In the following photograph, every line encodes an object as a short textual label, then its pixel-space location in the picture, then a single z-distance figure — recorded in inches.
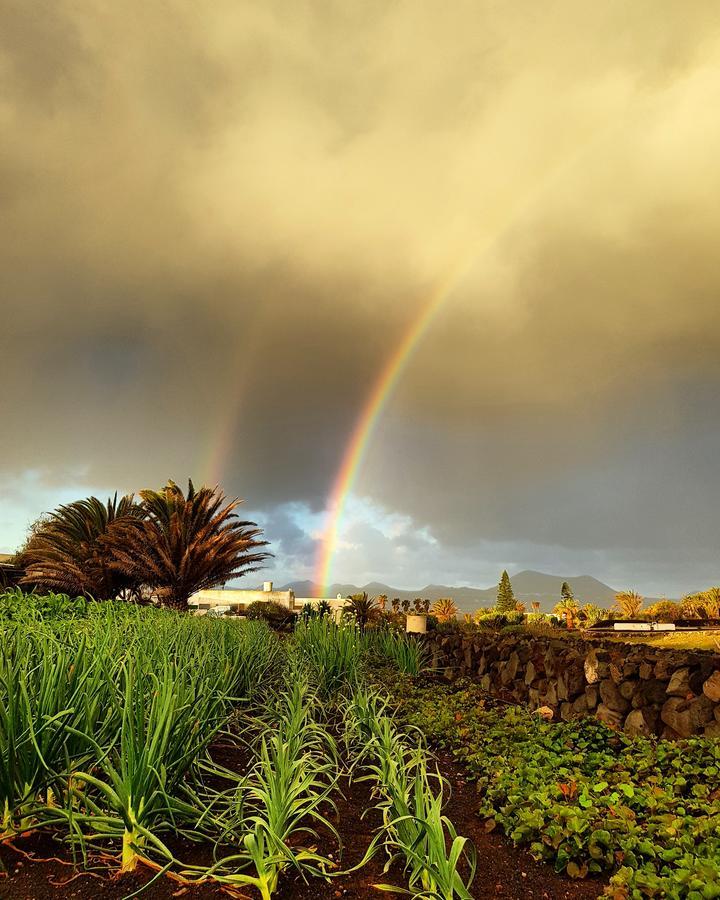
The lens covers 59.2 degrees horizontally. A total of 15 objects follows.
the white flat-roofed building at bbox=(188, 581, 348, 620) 1501.0
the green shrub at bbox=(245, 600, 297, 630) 728.5
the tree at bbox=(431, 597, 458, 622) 1537.9
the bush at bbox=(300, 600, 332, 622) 474.2
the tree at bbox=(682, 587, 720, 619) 826.0
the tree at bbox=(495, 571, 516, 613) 2202.3
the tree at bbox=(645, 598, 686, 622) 825.5
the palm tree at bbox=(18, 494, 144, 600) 707.4
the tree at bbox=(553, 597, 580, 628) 888.6
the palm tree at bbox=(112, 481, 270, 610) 665.6
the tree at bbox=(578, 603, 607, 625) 922.9
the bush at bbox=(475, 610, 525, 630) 709.6
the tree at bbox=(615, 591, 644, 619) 991.6
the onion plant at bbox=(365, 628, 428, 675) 353.7
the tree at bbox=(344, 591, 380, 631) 777.0
